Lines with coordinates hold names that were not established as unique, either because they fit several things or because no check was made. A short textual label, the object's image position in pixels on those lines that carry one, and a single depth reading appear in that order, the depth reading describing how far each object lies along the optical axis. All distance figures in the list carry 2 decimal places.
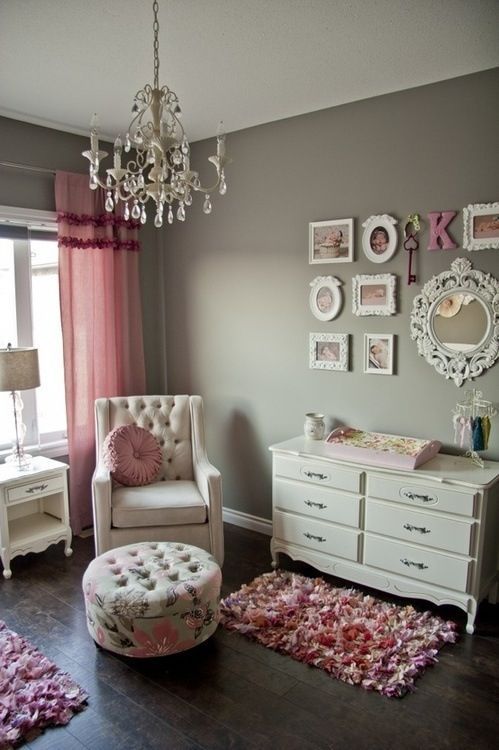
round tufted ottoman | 2.38
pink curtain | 3.78
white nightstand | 3.28
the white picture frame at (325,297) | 3.47
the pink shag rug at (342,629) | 2.41
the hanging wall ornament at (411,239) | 3.14
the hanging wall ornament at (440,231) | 3.01
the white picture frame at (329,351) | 3.49
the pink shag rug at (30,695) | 2.12
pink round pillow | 3.43
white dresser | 2.73
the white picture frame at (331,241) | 3.40
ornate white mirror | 2.92
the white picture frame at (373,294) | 3.25
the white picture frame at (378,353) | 3.30
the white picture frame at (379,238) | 3.22
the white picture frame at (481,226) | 2.87
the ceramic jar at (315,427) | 3.47
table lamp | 3.30
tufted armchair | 3.15
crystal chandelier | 2.02
